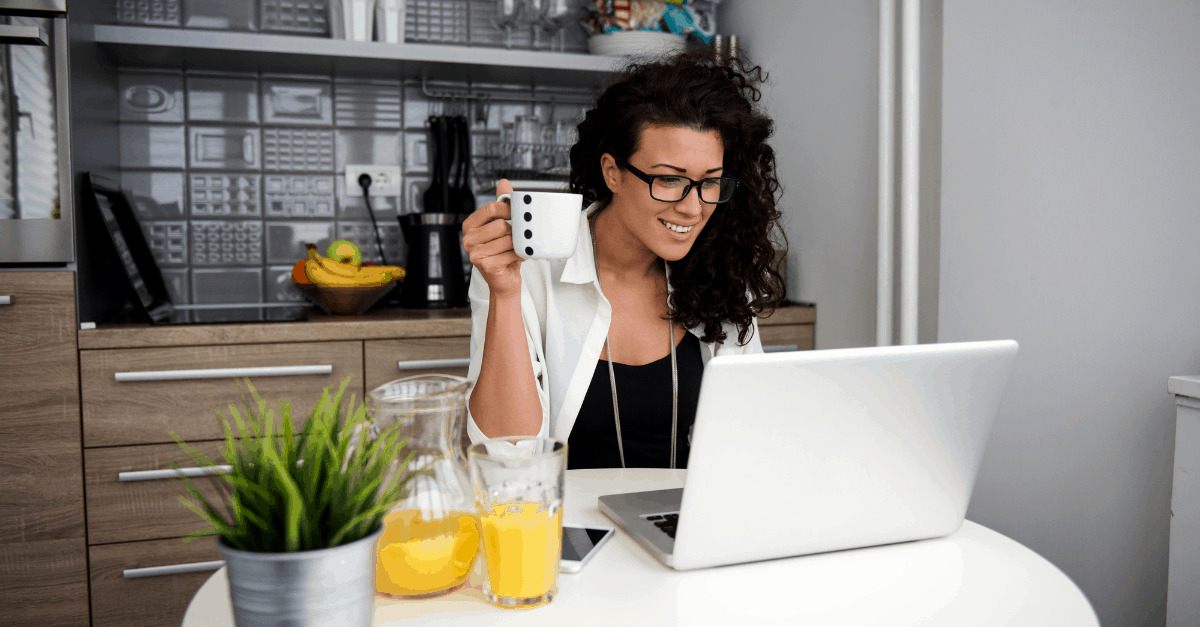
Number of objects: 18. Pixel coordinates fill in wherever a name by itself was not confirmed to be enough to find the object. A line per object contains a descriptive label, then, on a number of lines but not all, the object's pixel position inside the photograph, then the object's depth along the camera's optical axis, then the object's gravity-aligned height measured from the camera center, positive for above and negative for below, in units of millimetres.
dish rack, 2361 +307
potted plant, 472 -156
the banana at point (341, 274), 2018 -28
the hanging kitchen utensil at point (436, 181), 2457 +255
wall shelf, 2059 +576
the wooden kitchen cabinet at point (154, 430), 1790 -380
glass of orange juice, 640 -203
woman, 1268 -36
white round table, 659 -291
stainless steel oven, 1745 +268
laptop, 658 -162
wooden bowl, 2023 -88
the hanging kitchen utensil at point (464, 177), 2455 +268
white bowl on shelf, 2385 +664
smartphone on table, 740 -278
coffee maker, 2230 +4
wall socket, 2465 +259
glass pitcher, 624 -195
